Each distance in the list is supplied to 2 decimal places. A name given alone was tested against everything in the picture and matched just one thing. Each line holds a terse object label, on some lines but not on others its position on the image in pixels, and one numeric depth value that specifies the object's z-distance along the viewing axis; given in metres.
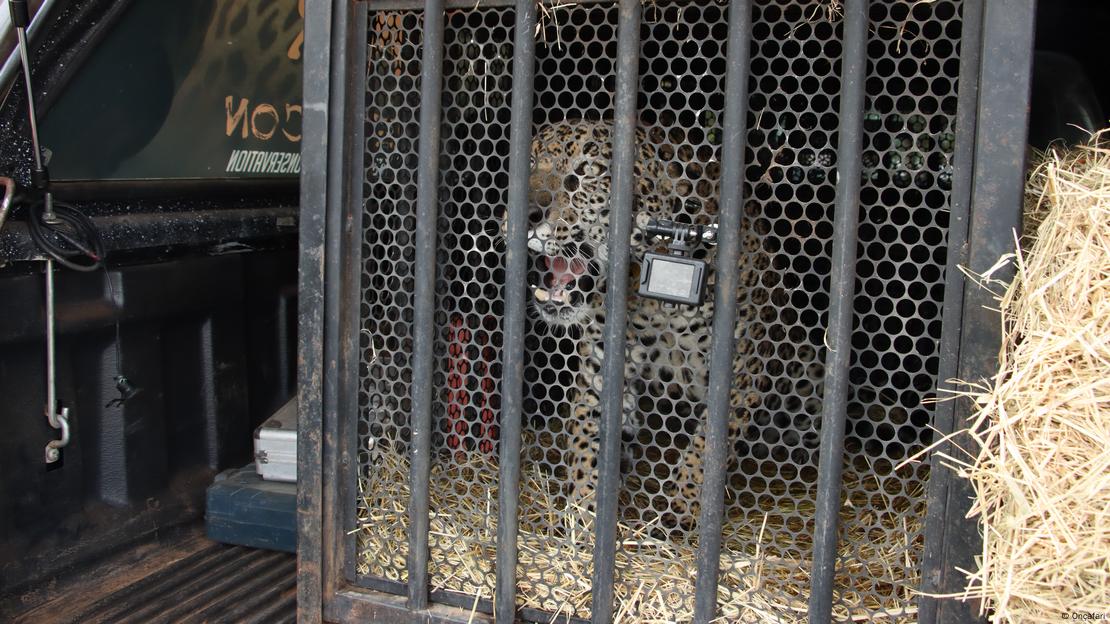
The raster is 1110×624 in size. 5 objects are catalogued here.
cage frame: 1.71
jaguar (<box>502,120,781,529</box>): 2.30
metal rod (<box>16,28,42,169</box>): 2.13
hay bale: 1.48
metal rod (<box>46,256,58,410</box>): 2.45
